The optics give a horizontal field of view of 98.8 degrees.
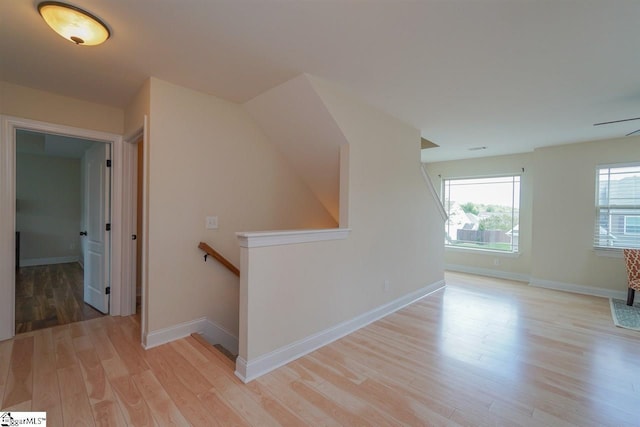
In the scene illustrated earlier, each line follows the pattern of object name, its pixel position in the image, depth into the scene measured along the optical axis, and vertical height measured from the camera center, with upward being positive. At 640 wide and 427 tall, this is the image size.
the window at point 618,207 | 4.08 +0.10
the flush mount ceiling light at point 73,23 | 1.58 +1.11
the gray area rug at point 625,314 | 3.16 -1.27
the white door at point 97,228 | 3.10 -0.27
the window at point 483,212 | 5.44 -0.01
